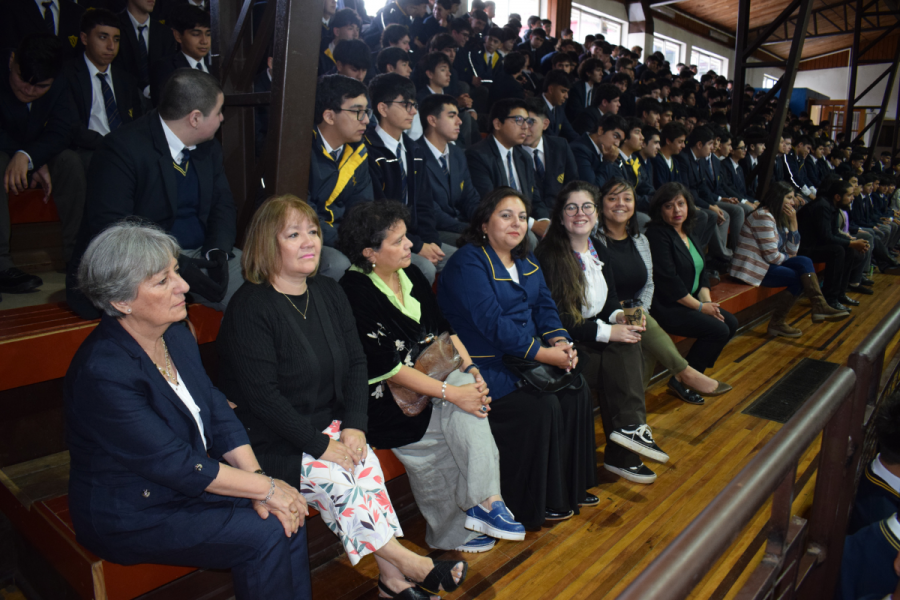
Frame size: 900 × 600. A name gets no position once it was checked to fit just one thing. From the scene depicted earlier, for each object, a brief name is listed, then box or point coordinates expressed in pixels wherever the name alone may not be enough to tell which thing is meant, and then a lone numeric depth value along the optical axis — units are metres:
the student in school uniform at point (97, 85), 2.59
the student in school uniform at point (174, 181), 1.90
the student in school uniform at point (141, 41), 3.07
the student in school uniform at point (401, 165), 2.76
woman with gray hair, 1.25
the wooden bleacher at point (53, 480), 1.40
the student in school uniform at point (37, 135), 2.32
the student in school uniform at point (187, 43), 3.02
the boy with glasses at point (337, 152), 2.43
